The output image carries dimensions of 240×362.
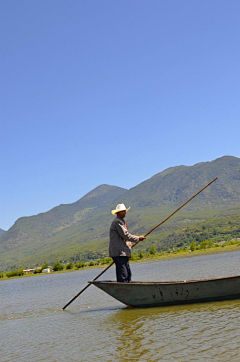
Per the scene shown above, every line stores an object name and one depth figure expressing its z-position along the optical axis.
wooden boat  12.84
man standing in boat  14.27
